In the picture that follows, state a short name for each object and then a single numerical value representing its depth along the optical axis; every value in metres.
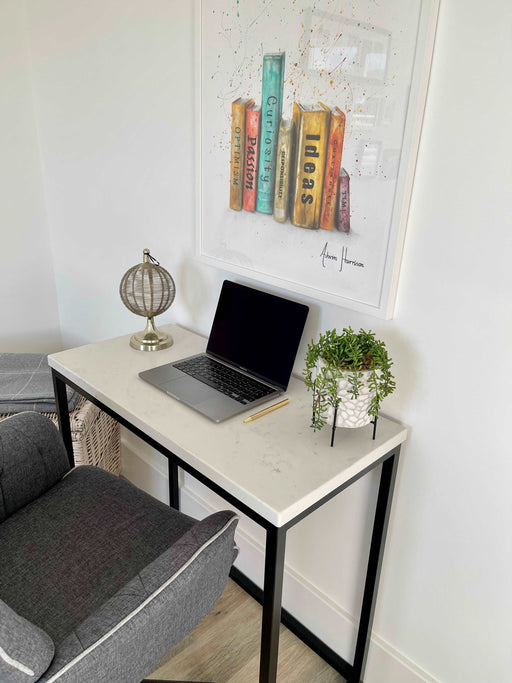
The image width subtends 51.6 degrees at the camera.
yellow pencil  1.17
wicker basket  1.68
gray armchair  0.77
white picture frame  0.99
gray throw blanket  1.72
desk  0.96
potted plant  1.04
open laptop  1.25
